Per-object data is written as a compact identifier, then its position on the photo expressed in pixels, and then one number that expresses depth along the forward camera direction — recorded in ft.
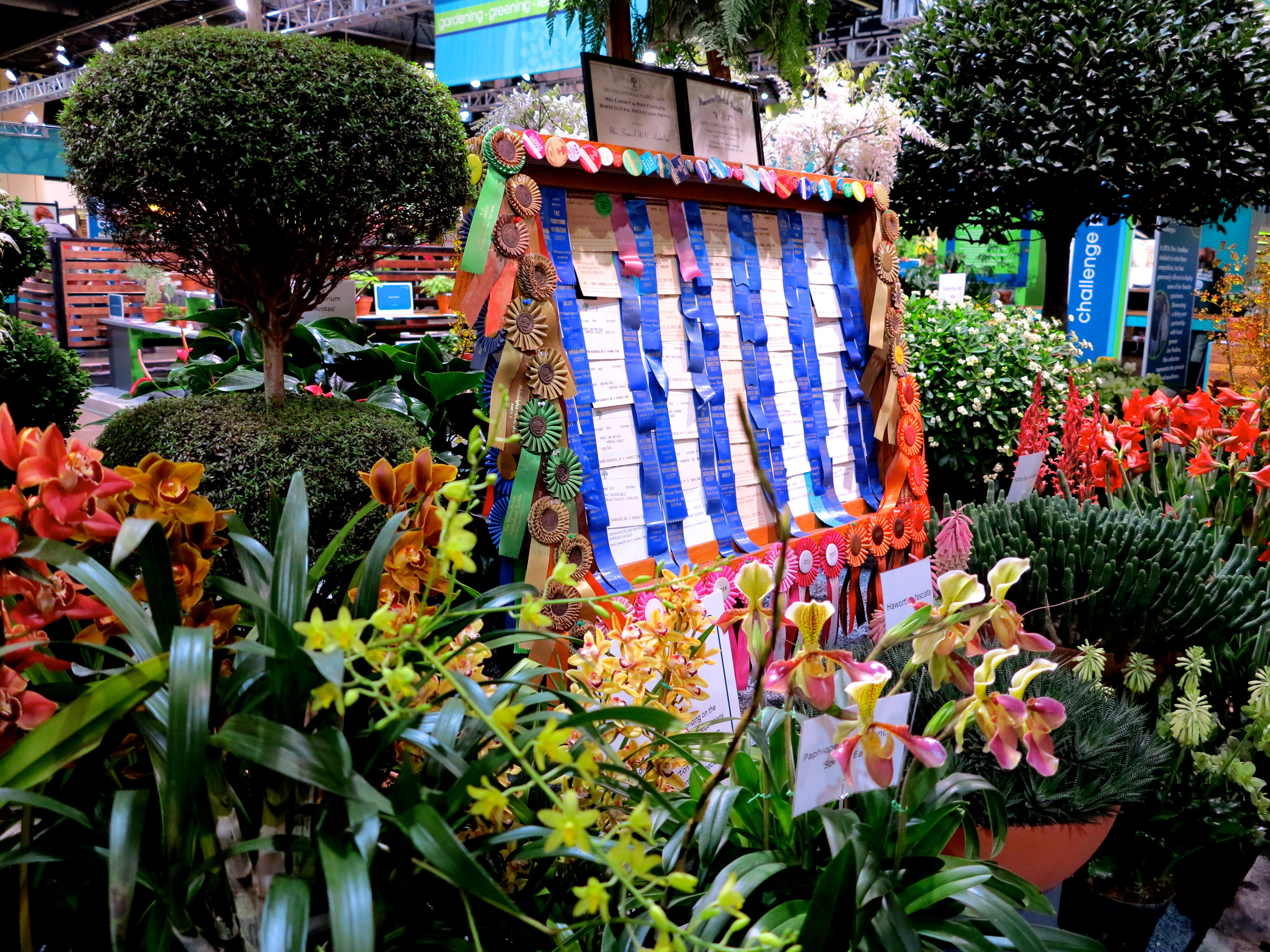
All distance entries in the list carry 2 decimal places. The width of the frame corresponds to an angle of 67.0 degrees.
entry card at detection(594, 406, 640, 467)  6.63
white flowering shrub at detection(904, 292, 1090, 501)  12.50
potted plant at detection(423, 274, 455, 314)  29.14
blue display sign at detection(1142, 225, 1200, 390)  22.85
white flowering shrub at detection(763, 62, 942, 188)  9.25
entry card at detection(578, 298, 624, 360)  6.60
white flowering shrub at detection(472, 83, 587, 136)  9.57
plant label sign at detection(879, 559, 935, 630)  5.49
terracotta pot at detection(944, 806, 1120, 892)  4.49
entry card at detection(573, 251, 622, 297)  6.55
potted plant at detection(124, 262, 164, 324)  23.79
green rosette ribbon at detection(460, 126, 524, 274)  5.69
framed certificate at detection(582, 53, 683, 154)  6.57
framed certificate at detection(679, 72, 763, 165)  7.26
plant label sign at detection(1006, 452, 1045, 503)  7.98
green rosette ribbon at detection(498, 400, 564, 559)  5.96
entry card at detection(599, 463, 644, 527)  6.67
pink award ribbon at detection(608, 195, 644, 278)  6.79
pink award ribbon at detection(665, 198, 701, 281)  7.17
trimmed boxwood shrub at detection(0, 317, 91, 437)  9.29
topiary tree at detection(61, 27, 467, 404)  4.78
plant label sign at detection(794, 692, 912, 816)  2.99
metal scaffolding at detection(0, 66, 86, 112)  53.57
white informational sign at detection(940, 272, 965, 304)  14.47
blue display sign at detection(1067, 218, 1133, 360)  23.57
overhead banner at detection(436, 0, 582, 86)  25.96
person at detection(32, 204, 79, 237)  29.05
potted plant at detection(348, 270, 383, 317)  24.71
